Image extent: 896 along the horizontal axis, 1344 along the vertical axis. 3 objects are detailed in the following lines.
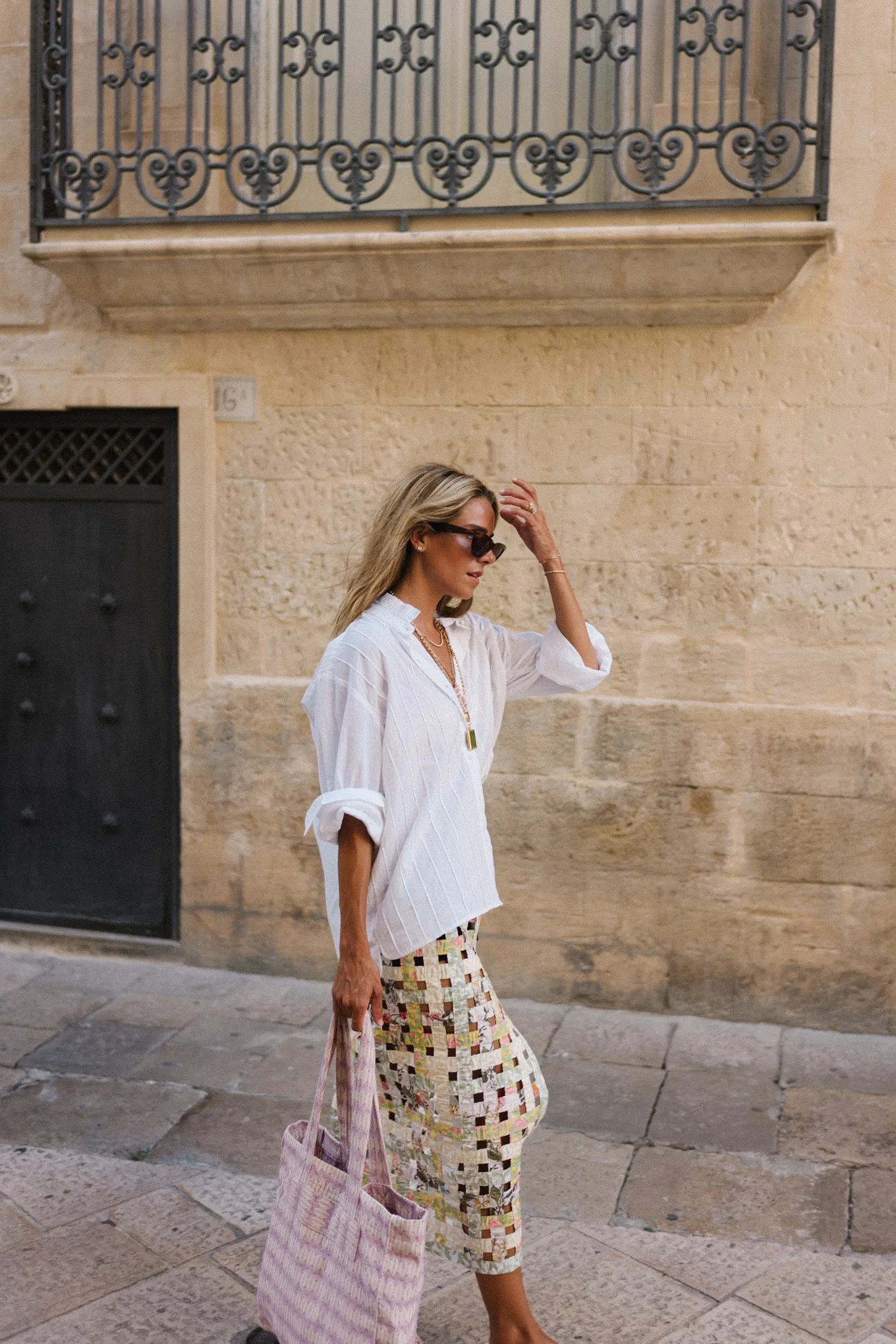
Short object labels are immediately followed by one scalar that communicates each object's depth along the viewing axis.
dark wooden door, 5.66
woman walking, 2.67
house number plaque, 5.41
